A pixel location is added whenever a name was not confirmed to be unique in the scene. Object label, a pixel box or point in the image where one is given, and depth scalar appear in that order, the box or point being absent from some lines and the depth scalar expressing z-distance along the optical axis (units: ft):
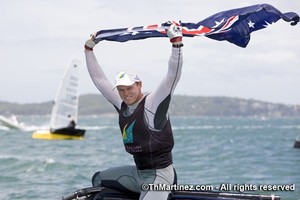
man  19.25
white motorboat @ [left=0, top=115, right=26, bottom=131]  236.43
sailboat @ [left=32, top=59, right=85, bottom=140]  161.45
